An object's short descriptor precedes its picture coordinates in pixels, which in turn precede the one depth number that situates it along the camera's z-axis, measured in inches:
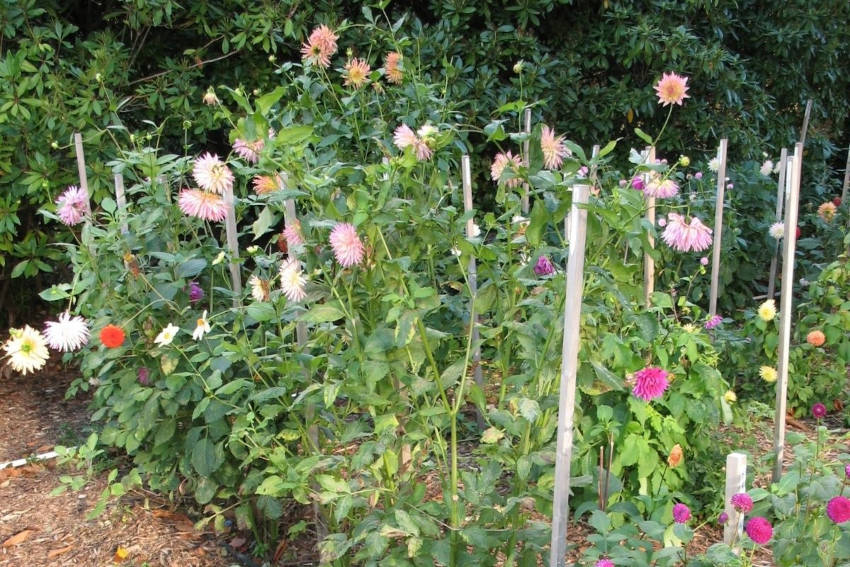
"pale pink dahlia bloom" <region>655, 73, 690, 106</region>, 83.7
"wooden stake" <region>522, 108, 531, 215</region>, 89.1
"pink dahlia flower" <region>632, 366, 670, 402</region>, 82.9
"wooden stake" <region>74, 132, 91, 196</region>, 122.0
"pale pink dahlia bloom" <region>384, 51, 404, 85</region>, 112.7
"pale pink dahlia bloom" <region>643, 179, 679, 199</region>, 75.0
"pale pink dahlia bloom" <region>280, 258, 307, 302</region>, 74.1
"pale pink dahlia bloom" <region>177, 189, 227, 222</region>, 83.1
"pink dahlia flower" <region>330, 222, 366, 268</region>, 66.9
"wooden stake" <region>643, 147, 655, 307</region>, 102.0
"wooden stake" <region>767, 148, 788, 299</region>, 145.5
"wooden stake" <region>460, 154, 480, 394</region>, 108.5
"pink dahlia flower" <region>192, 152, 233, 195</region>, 79.4
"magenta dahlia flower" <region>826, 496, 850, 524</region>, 62.7
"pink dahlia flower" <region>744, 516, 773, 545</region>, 61.7
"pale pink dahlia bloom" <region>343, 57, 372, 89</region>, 107.6
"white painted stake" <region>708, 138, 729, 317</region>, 130.0
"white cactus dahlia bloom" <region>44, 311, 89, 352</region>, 86.4
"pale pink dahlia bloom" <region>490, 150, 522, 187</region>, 75.6
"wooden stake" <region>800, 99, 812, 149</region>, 215.0
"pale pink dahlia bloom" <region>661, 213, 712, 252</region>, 73.7
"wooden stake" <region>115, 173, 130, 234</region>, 108.8
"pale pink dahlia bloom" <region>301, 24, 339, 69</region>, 105.3
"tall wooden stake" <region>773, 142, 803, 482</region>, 95.5
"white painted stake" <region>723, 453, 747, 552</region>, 69.6
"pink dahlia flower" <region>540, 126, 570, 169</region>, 80.0
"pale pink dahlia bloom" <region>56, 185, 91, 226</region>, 98.1
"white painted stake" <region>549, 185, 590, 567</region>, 64.6
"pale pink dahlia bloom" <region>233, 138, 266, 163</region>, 71.3
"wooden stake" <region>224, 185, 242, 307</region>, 89.4
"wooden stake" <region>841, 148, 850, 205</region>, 198.4
